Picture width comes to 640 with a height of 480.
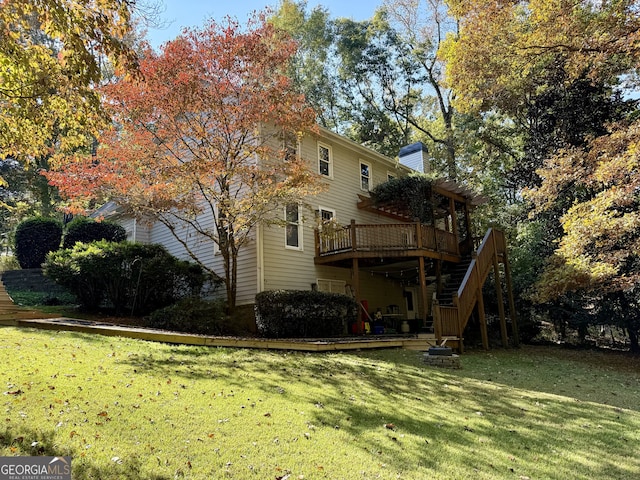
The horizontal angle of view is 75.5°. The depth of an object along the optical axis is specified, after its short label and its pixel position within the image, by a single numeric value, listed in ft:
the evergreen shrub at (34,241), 55.36
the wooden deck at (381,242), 43.73
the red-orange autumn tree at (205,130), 33.53
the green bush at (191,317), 34.09
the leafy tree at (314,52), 100.63
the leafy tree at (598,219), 31.99
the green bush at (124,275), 37.01
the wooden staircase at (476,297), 36.68
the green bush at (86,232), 51.31
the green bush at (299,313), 35.40
